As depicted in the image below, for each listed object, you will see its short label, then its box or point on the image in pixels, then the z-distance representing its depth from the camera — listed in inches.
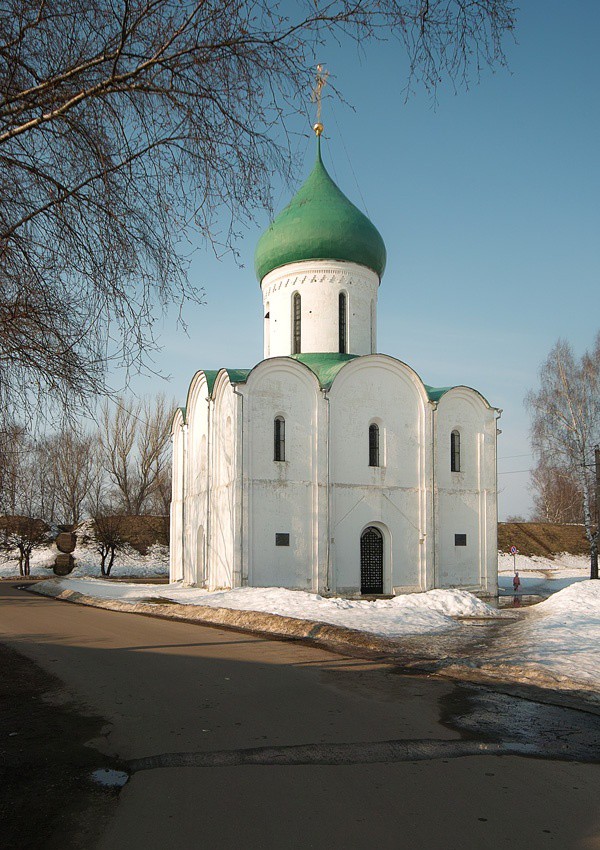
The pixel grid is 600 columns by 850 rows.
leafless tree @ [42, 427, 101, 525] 1937.4
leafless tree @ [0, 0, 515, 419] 191.6
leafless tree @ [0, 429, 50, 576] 1483.8
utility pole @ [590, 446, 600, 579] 1258.0
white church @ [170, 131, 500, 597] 898.1
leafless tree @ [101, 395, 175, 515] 1982.0
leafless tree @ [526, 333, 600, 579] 1266.0
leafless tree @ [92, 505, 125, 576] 1534.2
